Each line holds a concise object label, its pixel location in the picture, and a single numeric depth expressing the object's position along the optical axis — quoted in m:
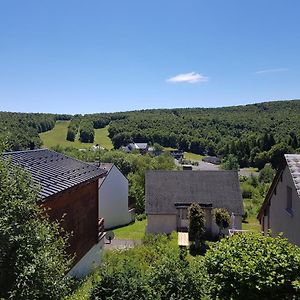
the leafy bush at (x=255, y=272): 5.99
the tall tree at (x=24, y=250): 4.65
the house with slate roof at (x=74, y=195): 9.43
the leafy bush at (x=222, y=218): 22.45
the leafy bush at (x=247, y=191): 44.60
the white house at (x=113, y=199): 32.24
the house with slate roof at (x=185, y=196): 24.76
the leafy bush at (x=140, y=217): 35.92
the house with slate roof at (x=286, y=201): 9.81
